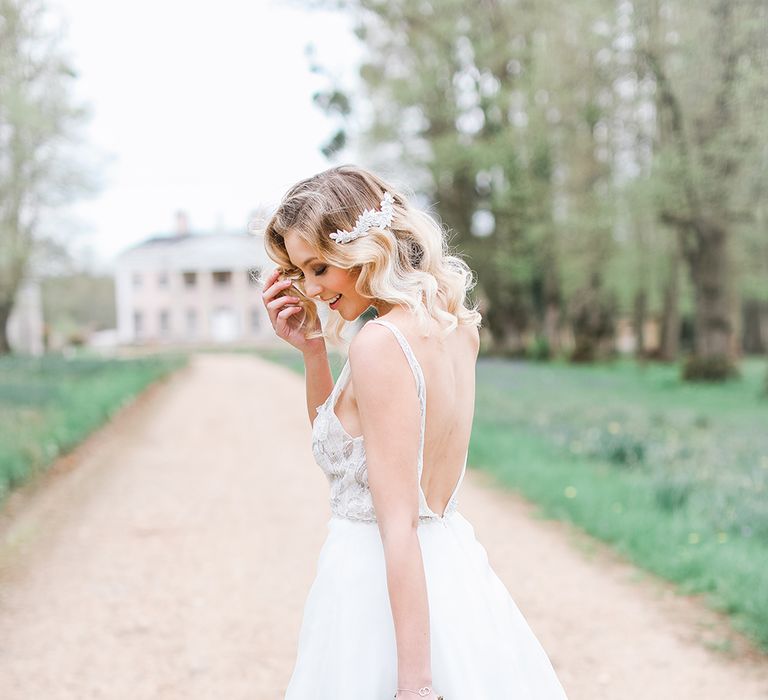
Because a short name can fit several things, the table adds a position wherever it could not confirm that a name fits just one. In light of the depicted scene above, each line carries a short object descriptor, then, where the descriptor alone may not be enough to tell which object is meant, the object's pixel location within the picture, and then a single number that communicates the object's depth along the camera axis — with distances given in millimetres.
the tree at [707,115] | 13266
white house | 61031
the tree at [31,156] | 17203
